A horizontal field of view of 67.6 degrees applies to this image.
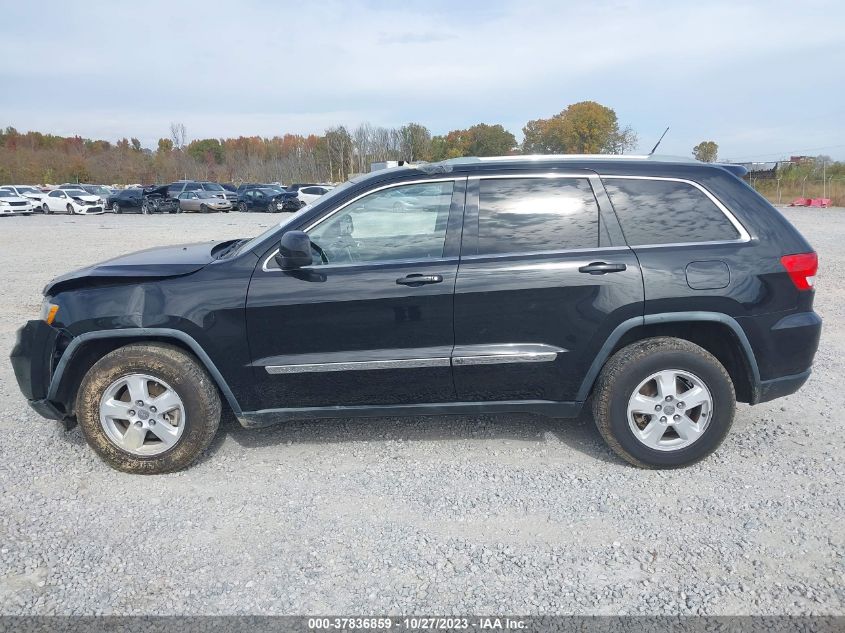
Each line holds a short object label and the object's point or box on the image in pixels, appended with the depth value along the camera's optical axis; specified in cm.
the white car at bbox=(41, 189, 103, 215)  3284
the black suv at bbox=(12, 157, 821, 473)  366
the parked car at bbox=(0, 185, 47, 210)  3403
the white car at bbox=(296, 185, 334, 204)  3083
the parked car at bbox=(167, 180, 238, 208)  3145
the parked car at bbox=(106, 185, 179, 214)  3200
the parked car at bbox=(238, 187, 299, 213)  3098
